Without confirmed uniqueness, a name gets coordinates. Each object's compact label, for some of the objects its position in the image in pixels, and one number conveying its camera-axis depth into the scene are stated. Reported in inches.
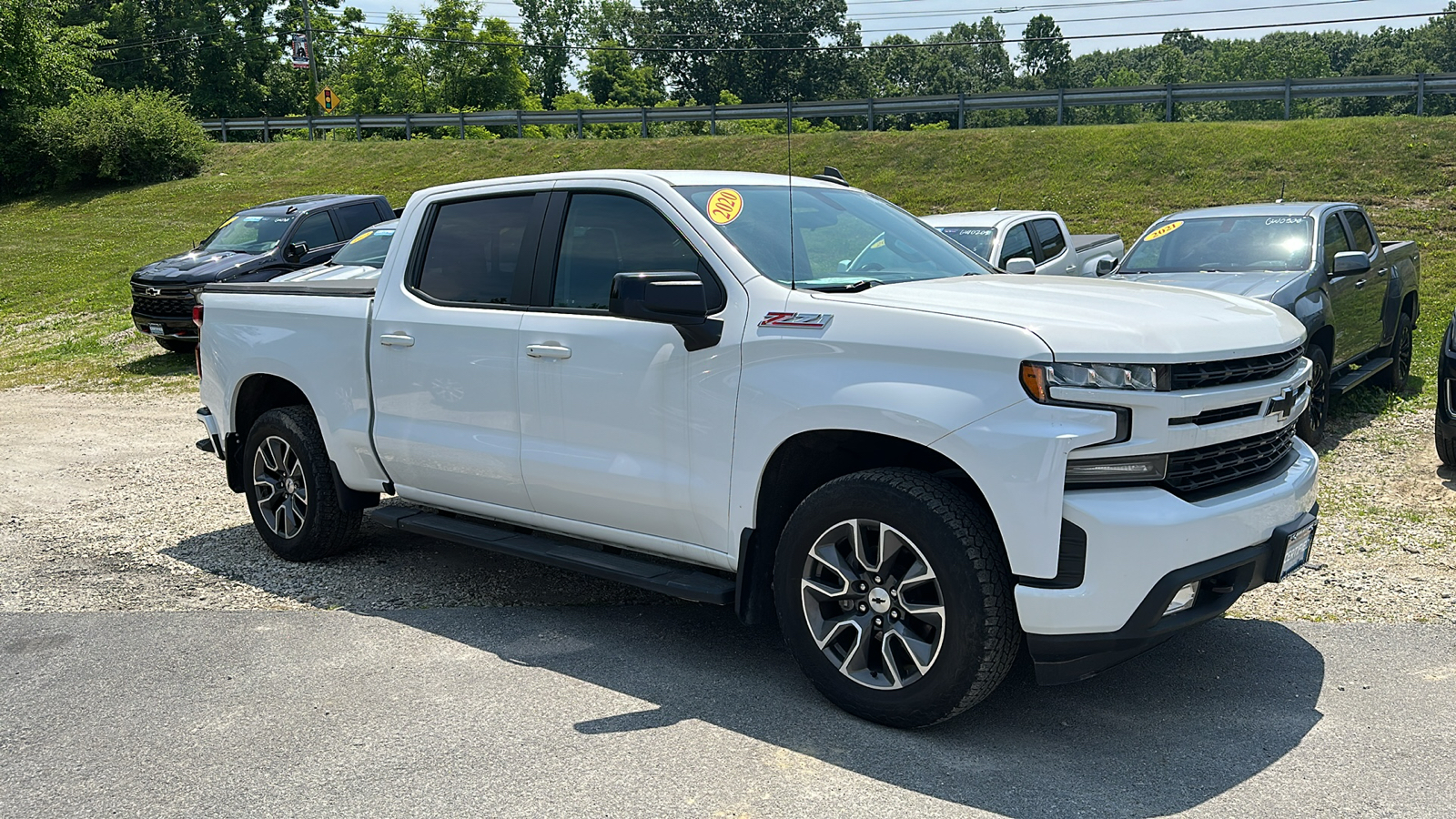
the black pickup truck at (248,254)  594.5
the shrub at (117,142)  1391.5
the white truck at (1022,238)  443.2
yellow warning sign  1971.0
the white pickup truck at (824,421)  145.9
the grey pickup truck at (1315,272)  327.3
